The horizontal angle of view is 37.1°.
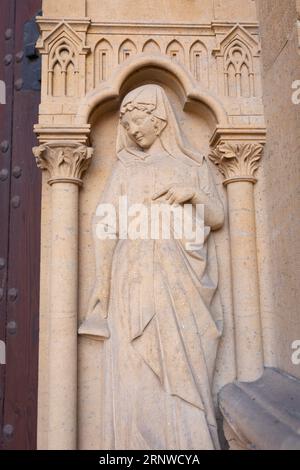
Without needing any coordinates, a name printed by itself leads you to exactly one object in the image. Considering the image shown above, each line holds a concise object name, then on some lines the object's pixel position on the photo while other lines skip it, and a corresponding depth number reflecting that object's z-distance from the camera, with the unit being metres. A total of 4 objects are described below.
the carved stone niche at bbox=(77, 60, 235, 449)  2.26
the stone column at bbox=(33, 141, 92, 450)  2.15
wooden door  2.39
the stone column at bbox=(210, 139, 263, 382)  2.31
